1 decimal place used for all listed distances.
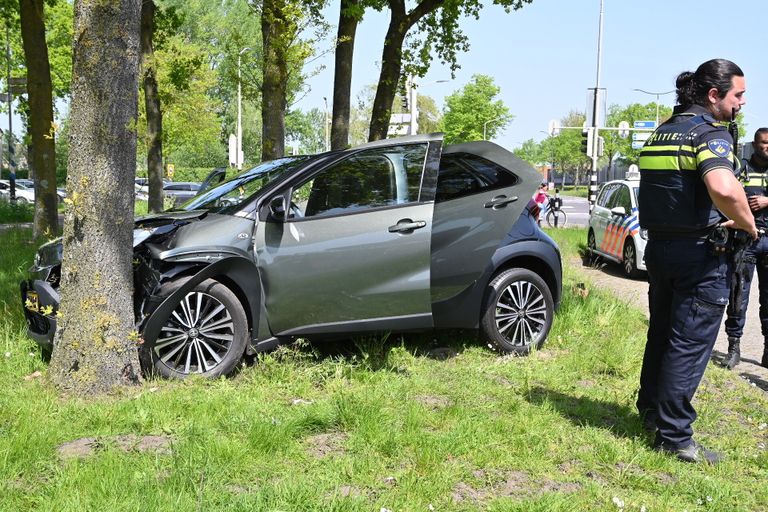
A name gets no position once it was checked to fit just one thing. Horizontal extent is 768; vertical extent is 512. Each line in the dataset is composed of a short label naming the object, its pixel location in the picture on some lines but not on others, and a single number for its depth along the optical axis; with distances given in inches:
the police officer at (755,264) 248.2
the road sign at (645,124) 1187.3
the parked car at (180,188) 1564.5
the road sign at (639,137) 1300.9
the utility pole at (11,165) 1024.9
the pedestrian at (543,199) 799.7
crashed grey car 190.5
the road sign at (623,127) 1243.1
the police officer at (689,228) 149.6
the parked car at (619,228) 450.6
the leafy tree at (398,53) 478.9
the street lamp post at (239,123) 435.0
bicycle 922.1
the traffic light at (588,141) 992.9
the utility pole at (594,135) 1000.9
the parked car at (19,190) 1444.4
